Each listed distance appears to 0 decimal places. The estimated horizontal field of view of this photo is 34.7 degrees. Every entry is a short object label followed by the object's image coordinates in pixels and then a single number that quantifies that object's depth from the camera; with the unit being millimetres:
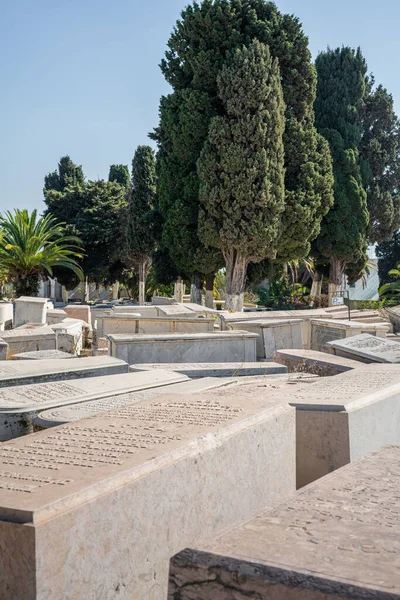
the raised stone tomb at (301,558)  1321
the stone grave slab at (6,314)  11140
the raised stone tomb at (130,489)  1727
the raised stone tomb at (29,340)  7039
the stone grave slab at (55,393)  3502
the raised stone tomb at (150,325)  8688
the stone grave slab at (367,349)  5700
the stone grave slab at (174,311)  9258
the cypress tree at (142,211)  22984
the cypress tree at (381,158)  25797
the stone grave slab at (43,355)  5862
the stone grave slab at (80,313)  13016
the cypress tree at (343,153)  23719
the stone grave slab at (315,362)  5388
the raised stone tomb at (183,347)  6379
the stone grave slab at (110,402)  3230
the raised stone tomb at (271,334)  7914
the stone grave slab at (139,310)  10391
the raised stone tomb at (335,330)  7727
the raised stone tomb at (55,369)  4477
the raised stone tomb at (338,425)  3119
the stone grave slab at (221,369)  5164
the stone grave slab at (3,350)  6211
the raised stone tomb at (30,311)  10984
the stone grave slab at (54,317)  11412
